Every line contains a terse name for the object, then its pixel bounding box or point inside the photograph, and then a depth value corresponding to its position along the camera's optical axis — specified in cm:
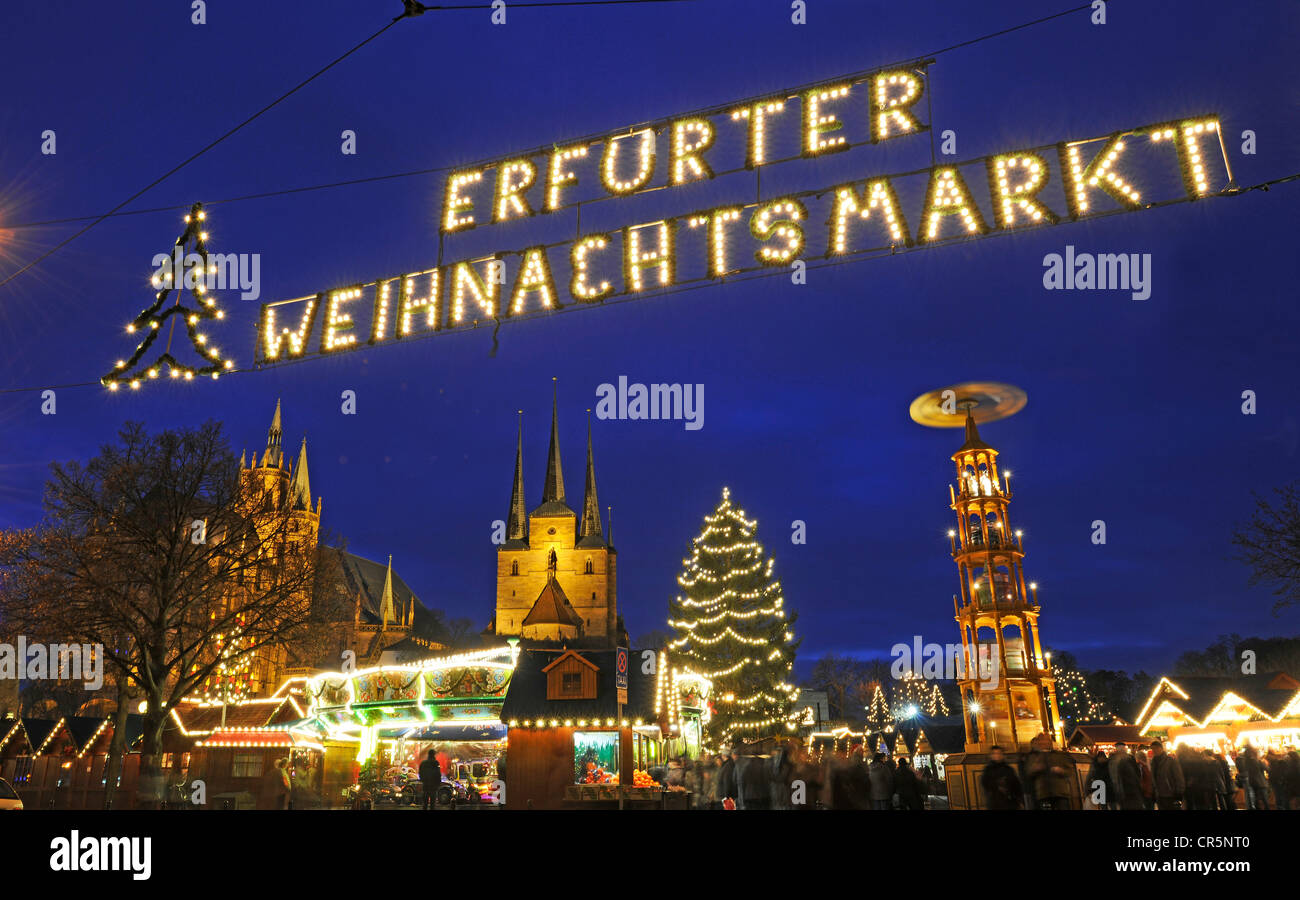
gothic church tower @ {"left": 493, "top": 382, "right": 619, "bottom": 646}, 8319
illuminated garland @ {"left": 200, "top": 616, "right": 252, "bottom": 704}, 3036
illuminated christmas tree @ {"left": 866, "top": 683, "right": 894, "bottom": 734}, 6750
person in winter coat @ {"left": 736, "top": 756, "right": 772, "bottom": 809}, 1351
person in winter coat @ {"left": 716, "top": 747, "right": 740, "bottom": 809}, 1438
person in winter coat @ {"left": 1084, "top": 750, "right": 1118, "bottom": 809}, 1377
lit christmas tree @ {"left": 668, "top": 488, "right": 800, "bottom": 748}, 3503
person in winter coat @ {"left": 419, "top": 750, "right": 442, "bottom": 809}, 1883
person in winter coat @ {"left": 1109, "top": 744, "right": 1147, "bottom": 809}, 1309
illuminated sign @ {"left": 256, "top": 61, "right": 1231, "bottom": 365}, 793
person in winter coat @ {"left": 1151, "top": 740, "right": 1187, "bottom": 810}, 1360
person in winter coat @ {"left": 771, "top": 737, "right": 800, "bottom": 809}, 1340
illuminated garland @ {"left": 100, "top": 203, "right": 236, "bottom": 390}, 1022
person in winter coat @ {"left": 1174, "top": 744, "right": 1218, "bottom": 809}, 1326
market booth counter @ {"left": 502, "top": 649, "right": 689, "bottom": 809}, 2397
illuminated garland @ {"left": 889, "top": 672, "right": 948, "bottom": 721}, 8056
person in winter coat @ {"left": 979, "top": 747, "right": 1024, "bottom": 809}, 1101
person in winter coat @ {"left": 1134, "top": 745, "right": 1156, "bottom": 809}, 1411
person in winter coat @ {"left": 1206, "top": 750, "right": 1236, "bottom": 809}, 1324
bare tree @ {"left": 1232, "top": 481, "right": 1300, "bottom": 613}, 2122
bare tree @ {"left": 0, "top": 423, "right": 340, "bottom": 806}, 2234
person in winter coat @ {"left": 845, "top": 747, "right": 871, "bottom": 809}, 1217
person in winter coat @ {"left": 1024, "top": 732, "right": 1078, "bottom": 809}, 1151
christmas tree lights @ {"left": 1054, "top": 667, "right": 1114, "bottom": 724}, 6662
